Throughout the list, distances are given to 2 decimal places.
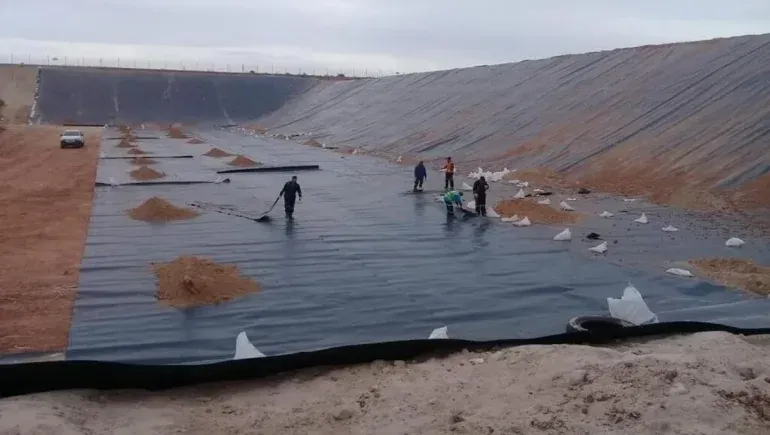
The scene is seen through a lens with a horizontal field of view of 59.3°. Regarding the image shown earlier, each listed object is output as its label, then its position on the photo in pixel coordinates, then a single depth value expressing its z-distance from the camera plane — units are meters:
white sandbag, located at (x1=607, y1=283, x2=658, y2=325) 7.66
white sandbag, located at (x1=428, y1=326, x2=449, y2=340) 6.96
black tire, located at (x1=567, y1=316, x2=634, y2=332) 7.43
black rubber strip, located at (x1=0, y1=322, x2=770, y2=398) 5.71
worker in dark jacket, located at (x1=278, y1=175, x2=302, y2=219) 14.15
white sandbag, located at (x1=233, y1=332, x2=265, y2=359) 6.52
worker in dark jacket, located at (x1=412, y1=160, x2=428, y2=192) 18.31
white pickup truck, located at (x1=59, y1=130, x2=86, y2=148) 31.66
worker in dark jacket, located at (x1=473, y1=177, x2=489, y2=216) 14.46
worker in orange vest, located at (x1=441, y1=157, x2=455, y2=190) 17.84
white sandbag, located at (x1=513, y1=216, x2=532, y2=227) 13.51
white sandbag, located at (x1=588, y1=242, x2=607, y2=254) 11.31
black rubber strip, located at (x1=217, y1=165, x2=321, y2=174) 22.64
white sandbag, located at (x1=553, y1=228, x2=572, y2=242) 12.20
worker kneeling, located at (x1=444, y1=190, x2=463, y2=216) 14.45
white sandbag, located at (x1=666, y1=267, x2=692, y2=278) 9.67
